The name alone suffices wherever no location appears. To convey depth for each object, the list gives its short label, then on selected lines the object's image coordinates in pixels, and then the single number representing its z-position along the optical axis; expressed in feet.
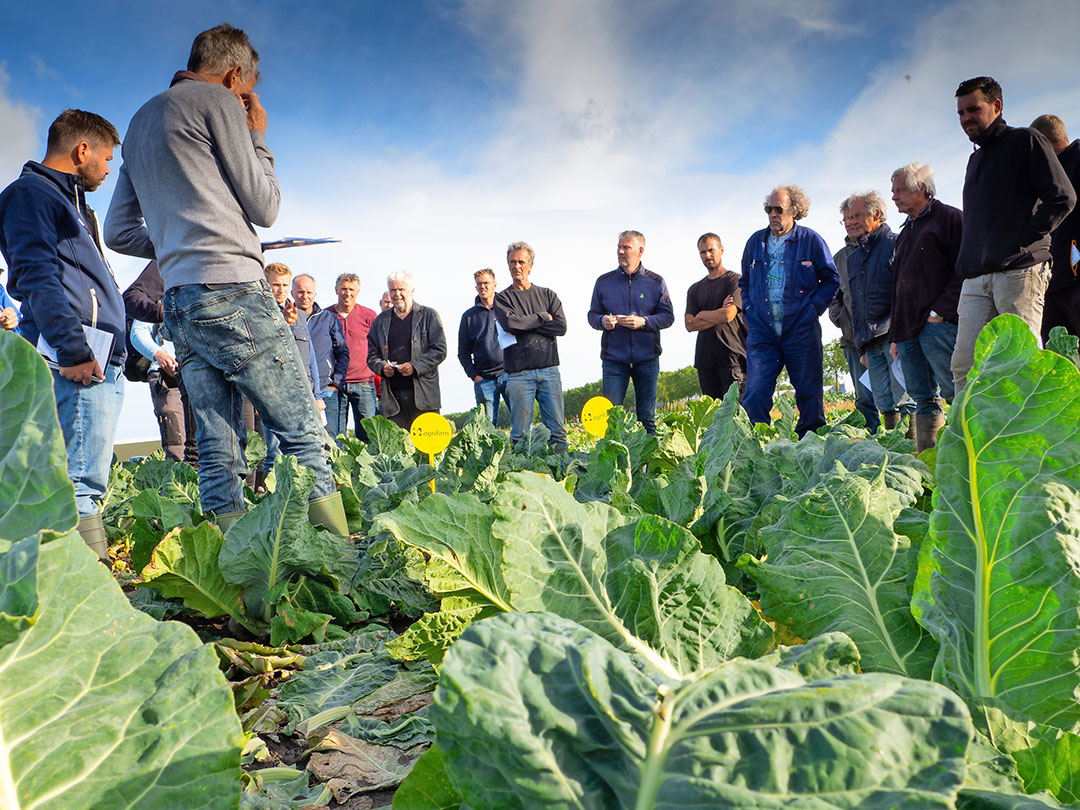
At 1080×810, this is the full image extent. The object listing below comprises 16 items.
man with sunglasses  21.47
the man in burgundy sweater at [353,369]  29.99
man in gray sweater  10.89
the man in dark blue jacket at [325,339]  28.89
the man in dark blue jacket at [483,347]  29.40
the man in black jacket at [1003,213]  16.01
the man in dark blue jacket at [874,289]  23.26
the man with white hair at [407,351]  28.14
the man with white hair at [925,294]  19.76
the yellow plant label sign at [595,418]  12.20
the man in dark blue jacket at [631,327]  25.86
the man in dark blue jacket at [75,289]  11.84
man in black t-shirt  26.66
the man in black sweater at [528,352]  26.40
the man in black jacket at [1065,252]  18.29
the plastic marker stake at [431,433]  13.25
